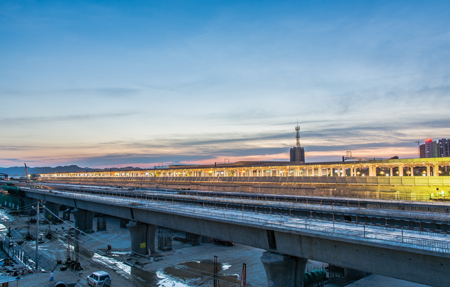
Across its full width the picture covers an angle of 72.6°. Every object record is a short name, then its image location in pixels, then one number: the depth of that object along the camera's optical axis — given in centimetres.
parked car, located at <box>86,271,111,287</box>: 2814
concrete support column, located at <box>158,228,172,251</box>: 4412
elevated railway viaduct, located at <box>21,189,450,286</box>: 1620
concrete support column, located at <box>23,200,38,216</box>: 8660
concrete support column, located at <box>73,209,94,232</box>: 5941
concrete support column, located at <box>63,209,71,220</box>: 8008
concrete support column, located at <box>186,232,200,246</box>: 4850
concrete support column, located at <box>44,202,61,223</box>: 7569
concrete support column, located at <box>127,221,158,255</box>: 4016
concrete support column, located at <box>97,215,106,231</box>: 6100
